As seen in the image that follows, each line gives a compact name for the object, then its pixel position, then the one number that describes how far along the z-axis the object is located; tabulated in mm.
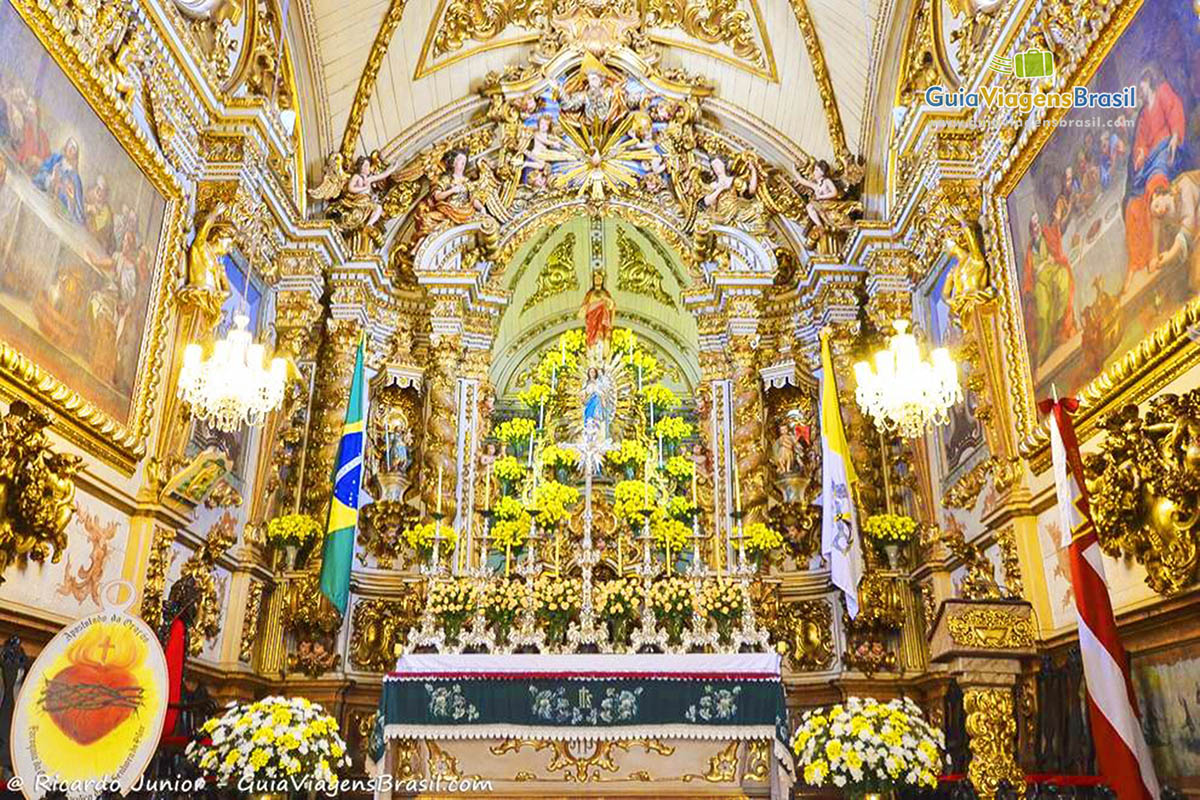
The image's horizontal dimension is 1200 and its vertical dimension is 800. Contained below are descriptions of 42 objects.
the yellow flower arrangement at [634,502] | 10141
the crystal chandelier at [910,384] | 7031
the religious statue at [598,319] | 12172
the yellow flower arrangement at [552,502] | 10227
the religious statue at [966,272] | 7578
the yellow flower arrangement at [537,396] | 12664
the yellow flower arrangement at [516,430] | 11688
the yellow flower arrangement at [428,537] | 9930
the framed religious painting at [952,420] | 8086
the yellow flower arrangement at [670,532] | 10083
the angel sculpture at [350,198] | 10938
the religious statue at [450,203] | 11961
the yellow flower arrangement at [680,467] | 11188
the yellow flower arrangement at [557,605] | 8438
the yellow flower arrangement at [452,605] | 8281
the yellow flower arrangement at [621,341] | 13589
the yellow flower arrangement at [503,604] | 8312
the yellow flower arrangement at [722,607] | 8266
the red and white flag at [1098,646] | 4301
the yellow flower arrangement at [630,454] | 11117
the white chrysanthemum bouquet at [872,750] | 5625
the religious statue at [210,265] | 7618
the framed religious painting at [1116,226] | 4941
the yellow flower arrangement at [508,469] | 11023
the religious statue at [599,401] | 11420
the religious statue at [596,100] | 12344
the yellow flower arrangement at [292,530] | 9133
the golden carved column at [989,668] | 4820
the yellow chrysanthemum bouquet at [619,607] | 8398
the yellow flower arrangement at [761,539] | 9938
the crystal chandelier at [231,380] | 7004
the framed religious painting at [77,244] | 5531
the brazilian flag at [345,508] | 8703
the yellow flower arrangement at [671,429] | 11812
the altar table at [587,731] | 7102
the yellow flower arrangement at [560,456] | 11094
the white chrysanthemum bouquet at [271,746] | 5586
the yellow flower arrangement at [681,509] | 10406
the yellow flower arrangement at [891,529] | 9203
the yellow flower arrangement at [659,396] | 12461
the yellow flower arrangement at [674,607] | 8336
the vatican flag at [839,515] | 8570
